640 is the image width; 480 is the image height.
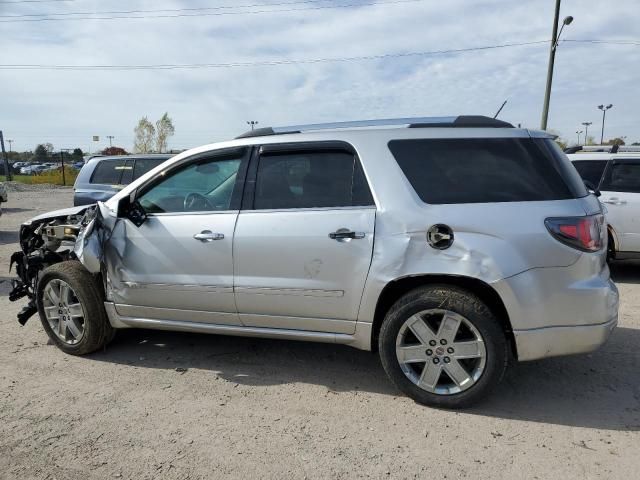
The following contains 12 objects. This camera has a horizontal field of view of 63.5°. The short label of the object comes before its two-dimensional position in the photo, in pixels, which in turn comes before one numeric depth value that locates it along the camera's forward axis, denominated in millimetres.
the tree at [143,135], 51912
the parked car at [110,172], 9609
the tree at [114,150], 35938
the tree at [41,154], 76700
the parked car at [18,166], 59550
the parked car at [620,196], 6957
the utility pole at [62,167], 34306
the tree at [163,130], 52281
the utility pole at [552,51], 17638
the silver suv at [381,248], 3162
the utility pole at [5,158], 34003
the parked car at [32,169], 55250
